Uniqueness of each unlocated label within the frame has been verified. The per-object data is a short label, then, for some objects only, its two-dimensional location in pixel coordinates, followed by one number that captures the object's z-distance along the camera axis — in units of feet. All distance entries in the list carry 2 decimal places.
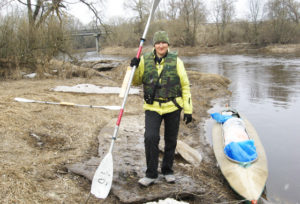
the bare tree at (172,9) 147.84
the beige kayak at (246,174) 13.34
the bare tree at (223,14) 144.90
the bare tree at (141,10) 155.66
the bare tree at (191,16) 141.69
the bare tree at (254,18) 124.06
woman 10.99
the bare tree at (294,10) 121.80
